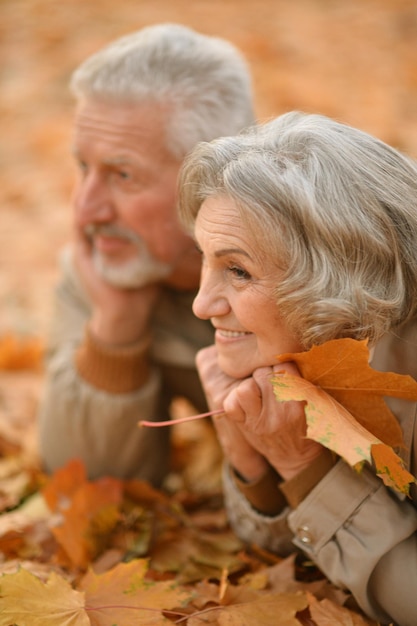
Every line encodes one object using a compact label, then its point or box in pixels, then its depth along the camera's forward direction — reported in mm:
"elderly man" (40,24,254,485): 2820
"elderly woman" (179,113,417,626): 2556
